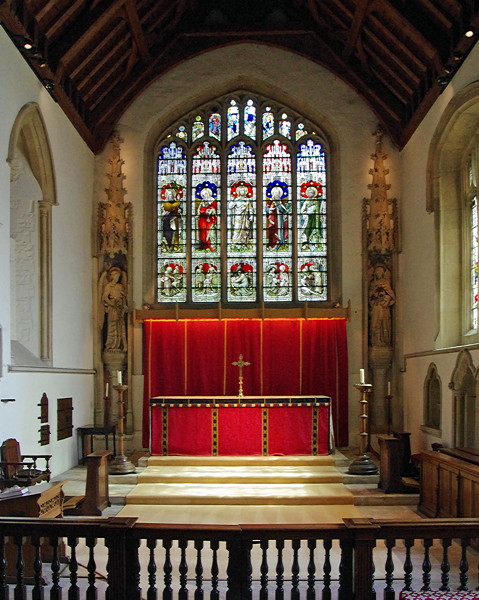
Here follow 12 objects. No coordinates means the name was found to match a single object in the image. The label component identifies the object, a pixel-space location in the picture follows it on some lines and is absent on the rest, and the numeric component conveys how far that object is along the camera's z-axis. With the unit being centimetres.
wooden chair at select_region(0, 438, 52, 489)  712
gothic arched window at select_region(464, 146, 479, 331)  984
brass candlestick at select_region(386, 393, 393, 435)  1121
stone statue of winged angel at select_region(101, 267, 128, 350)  1270
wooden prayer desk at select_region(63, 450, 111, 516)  818
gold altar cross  1136
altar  1084
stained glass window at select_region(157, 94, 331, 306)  1325
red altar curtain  1270
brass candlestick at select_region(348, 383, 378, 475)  998
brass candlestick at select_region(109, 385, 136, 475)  1007
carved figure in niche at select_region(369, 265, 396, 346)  1265
